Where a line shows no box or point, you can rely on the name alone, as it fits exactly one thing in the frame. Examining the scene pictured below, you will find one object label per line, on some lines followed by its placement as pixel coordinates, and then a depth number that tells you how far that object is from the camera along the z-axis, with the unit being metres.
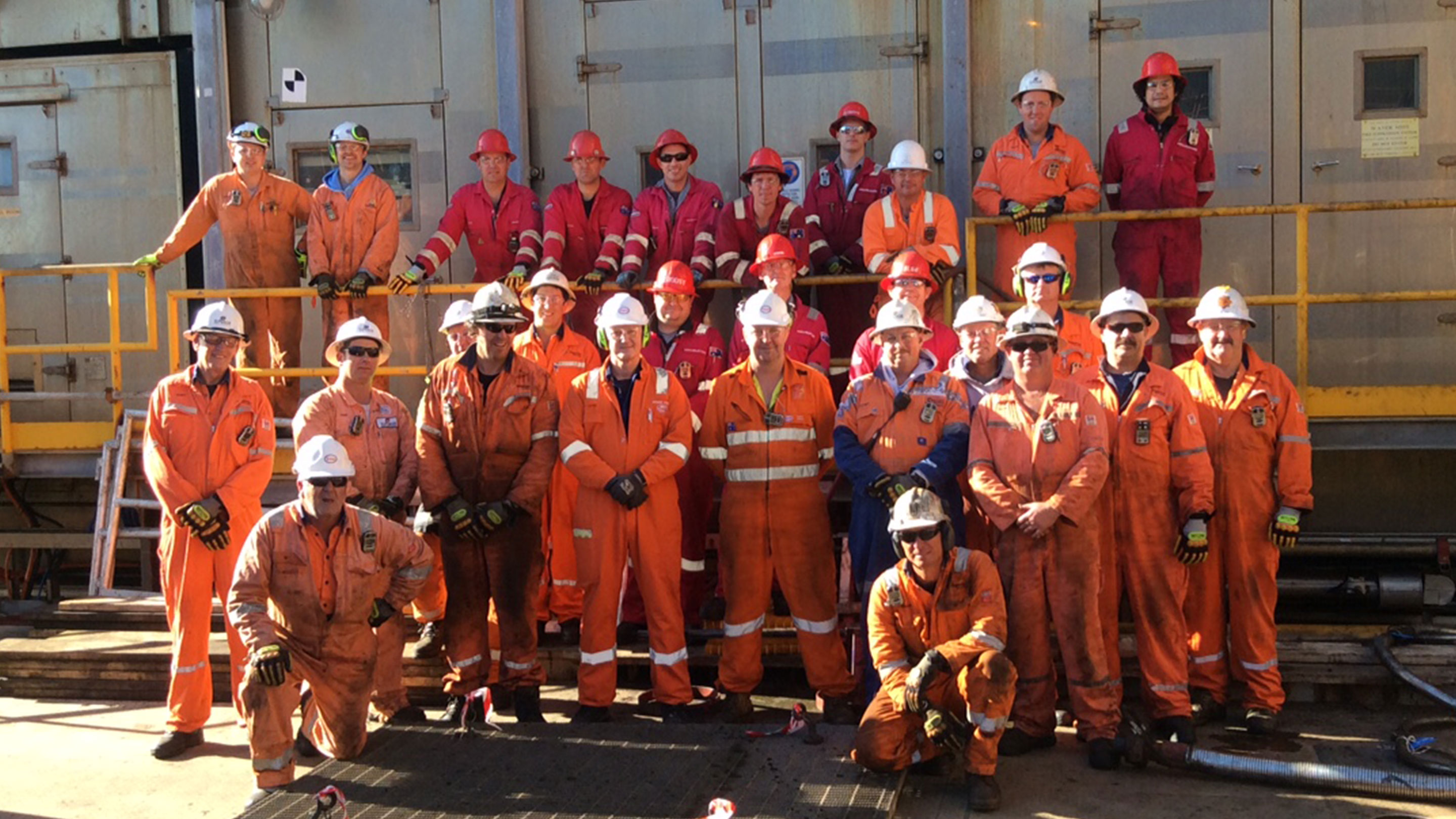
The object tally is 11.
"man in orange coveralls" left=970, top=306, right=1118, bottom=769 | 5.81
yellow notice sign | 8.03
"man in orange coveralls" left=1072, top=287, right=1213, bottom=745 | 6.04
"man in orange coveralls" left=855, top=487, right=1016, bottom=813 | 5.40
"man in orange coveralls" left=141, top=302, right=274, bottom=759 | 6.45
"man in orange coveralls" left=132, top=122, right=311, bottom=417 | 8.29
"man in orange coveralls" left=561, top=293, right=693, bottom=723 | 6.43
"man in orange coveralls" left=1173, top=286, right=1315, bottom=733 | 6.17
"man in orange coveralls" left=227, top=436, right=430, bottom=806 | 5.80
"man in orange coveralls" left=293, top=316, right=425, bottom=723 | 6.51
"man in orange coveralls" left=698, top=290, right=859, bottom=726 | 6.39
